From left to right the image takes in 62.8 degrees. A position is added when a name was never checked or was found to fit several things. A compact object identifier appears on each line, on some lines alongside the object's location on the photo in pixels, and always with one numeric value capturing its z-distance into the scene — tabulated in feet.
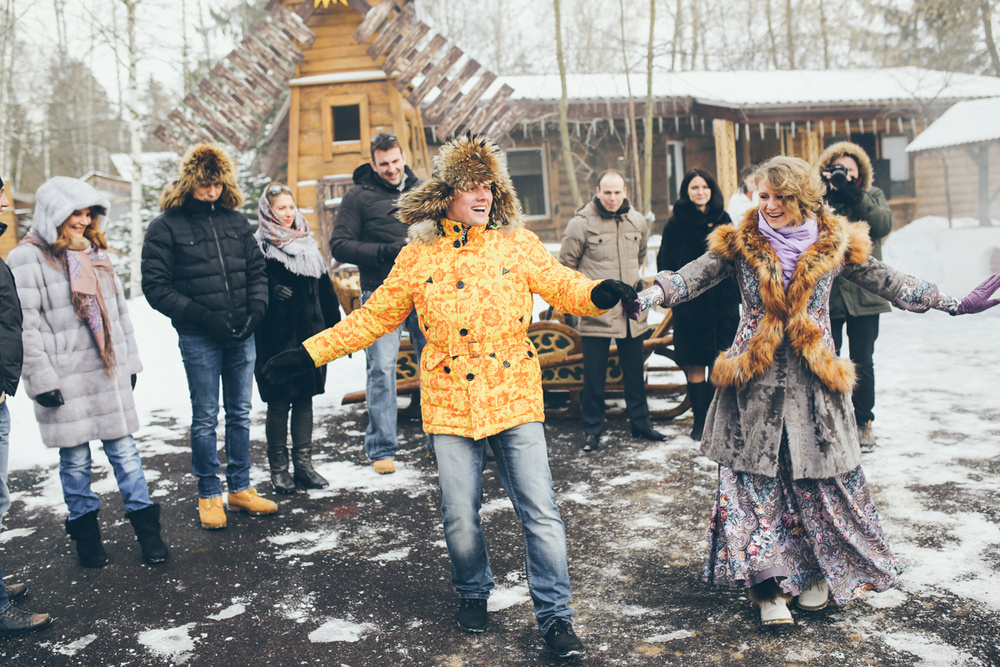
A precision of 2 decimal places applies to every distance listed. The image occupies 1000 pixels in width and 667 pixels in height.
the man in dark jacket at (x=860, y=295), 16.85
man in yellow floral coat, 9.81
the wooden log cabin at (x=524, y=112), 37.68
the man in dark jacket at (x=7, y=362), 11.15
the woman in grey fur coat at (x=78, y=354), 12.75
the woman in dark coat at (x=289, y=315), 16.20
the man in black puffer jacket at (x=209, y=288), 14.07
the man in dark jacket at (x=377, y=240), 17.31
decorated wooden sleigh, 21.03
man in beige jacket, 18.98
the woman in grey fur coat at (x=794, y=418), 10.18
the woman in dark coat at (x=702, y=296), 18.52
